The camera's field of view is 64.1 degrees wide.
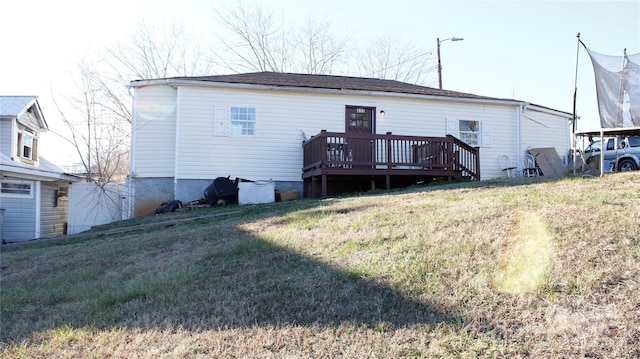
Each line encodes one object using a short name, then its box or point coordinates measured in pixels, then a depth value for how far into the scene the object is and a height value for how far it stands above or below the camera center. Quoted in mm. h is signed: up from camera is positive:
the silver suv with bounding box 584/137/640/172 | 13867 +1262
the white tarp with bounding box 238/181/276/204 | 13414 +120
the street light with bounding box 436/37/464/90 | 25525 +6374
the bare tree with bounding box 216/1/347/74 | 28438 +7664
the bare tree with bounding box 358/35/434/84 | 29916 +7202
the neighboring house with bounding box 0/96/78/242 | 16516 +459
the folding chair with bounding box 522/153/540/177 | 15887 +1046
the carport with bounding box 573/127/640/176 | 8914 +1211
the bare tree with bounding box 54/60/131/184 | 19812 +2353
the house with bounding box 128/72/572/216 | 14477 +2232
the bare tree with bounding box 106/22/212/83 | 26172 +6612
